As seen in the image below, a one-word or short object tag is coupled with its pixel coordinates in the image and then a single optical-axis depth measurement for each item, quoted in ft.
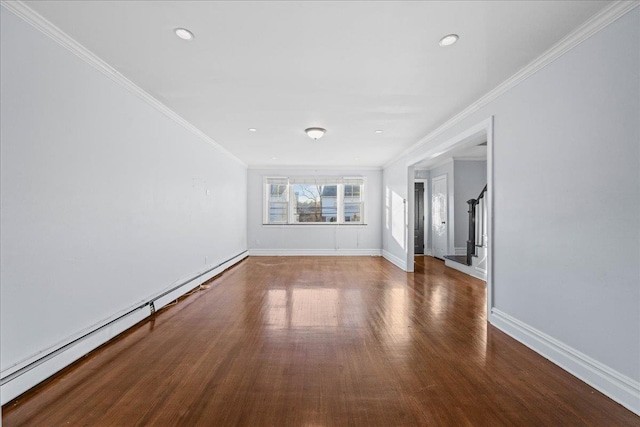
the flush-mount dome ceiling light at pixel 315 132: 14.78
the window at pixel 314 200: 27.25
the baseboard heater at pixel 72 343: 6.20
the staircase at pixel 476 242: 18.01
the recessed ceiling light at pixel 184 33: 7.09
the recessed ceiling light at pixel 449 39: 7.31
